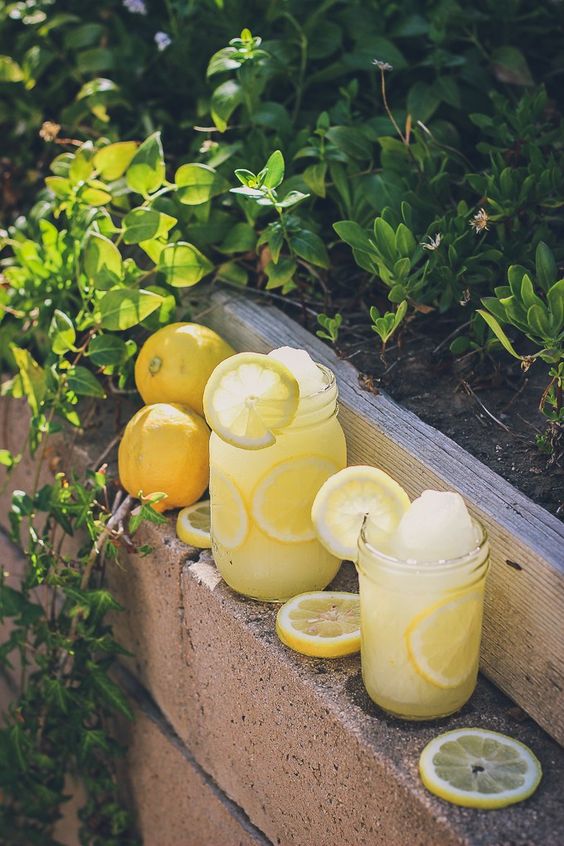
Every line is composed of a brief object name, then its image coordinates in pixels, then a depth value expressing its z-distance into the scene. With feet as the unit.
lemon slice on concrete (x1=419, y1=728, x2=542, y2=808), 3.50
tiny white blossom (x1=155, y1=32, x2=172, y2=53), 6.37
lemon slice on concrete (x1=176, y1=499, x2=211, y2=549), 4.96
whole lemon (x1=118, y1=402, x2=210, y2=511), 4.96
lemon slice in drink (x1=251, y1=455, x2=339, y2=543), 4.31
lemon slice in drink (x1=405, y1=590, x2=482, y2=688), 3.70
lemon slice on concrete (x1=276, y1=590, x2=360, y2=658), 4.18
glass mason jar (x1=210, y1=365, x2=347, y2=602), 4.29
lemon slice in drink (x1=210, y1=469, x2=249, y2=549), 4.35
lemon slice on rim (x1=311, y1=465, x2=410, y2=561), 3.99
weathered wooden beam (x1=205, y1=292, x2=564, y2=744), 3.78
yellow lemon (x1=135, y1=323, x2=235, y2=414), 5.18
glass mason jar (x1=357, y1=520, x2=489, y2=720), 3.65
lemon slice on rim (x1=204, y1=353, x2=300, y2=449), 4.06
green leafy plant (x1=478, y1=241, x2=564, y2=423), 3.98
